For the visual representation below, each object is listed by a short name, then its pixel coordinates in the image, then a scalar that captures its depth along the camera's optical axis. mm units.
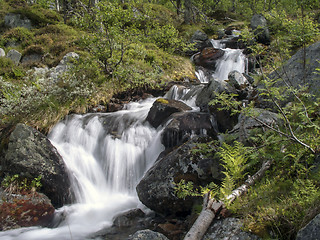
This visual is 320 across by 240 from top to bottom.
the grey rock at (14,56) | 12875
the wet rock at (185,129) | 6840
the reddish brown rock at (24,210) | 5164
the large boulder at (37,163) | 5902
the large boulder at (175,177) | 4871
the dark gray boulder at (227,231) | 2714
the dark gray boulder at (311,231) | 2045
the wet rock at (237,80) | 8624
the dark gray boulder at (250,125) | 4750
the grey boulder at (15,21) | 18422
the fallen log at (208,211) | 2806
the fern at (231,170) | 3197
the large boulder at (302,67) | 5663
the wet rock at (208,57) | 15508
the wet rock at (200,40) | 17956
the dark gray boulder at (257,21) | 18220
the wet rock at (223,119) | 6875
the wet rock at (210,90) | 7711
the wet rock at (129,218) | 5246
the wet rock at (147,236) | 3054
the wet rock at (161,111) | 8188
